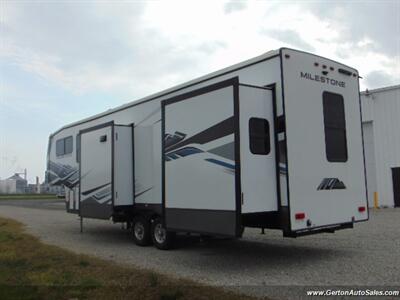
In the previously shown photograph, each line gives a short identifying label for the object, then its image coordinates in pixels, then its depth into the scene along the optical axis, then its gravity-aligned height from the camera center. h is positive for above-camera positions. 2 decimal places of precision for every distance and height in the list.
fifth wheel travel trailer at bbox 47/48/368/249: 7.25 +0.76
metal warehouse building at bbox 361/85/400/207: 21.02 +2.34
